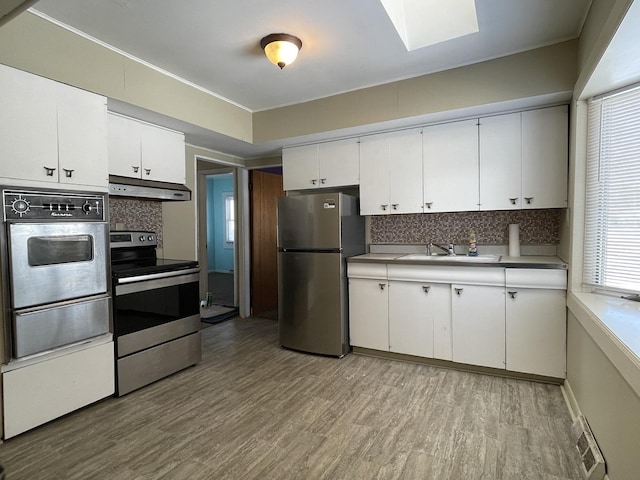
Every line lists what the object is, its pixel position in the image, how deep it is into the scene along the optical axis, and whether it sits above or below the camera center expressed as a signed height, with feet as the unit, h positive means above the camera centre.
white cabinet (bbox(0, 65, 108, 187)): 6.61 +2.08
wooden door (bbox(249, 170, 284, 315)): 16.24 -0.47
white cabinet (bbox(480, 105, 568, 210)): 9.08 +1.81
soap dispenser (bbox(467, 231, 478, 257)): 10.85 -0.56
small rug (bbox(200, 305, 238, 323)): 15.69 -3.90
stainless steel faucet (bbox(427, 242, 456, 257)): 11.23 -0.65
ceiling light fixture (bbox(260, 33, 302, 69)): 7.67 +4.02
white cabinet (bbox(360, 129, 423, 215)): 10.92 +1.78
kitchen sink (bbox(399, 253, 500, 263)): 9.69 -0.87
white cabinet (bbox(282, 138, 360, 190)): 11.94 +2.29
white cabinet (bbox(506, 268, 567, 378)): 8.54 -2.34
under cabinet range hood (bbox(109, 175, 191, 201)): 8.89 +1.18
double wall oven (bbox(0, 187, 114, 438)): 6.63 -1.48
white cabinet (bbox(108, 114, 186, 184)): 9.21 +2.29
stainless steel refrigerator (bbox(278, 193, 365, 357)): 10.96 -1.25
